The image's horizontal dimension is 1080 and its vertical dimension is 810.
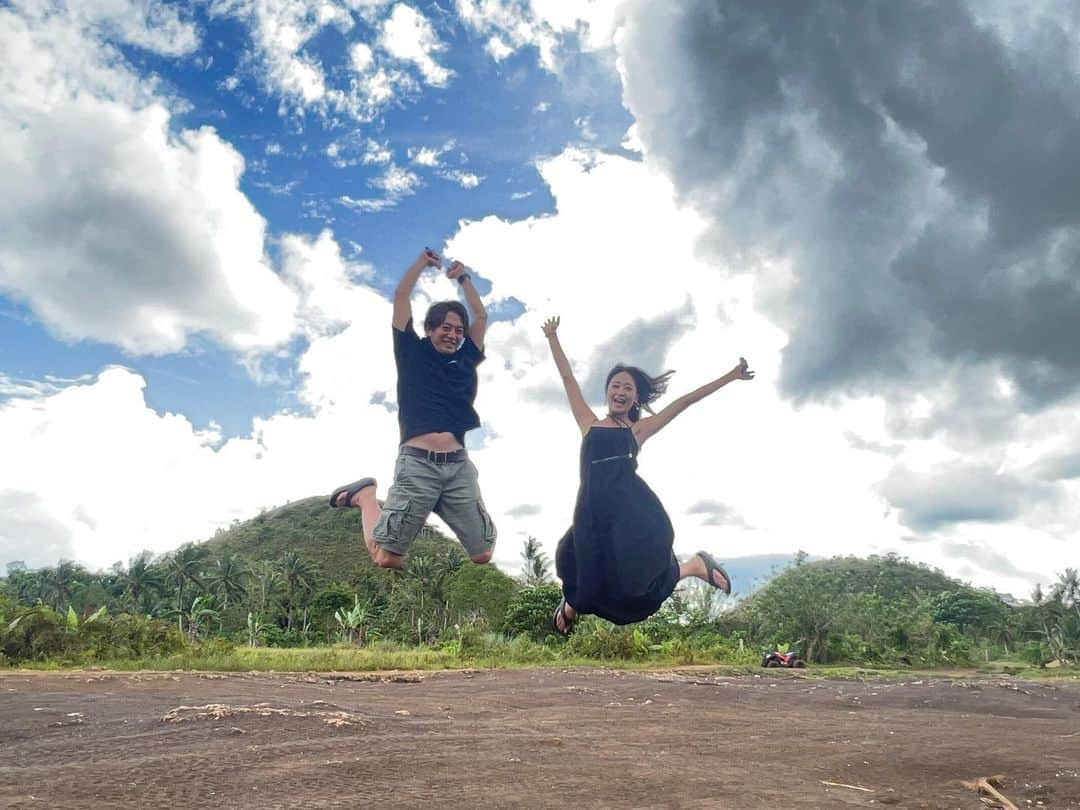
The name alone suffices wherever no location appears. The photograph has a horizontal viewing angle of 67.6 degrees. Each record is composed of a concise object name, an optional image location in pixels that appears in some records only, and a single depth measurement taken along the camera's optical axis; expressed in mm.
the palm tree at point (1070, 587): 99875
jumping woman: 3490
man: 3150
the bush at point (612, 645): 40347
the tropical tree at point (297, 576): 103500
